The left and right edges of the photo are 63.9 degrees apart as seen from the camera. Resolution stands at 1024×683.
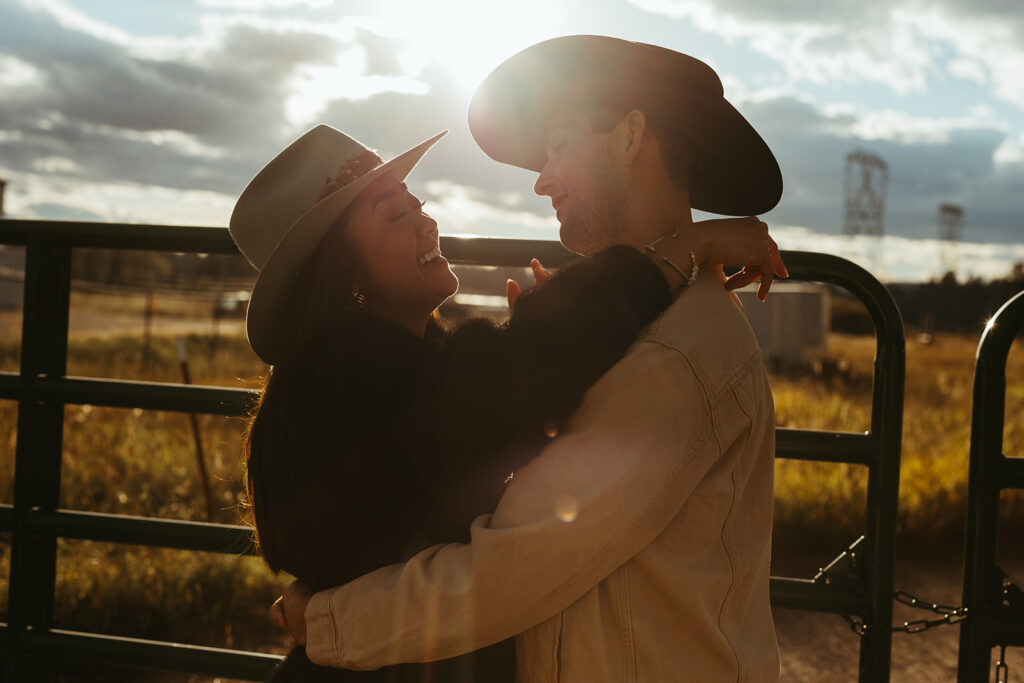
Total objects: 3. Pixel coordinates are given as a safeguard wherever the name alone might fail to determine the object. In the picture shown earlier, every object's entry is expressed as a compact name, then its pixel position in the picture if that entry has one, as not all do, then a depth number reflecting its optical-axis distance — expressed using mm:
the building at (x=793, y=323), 20984
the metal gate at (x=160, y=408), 2082
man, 1493
